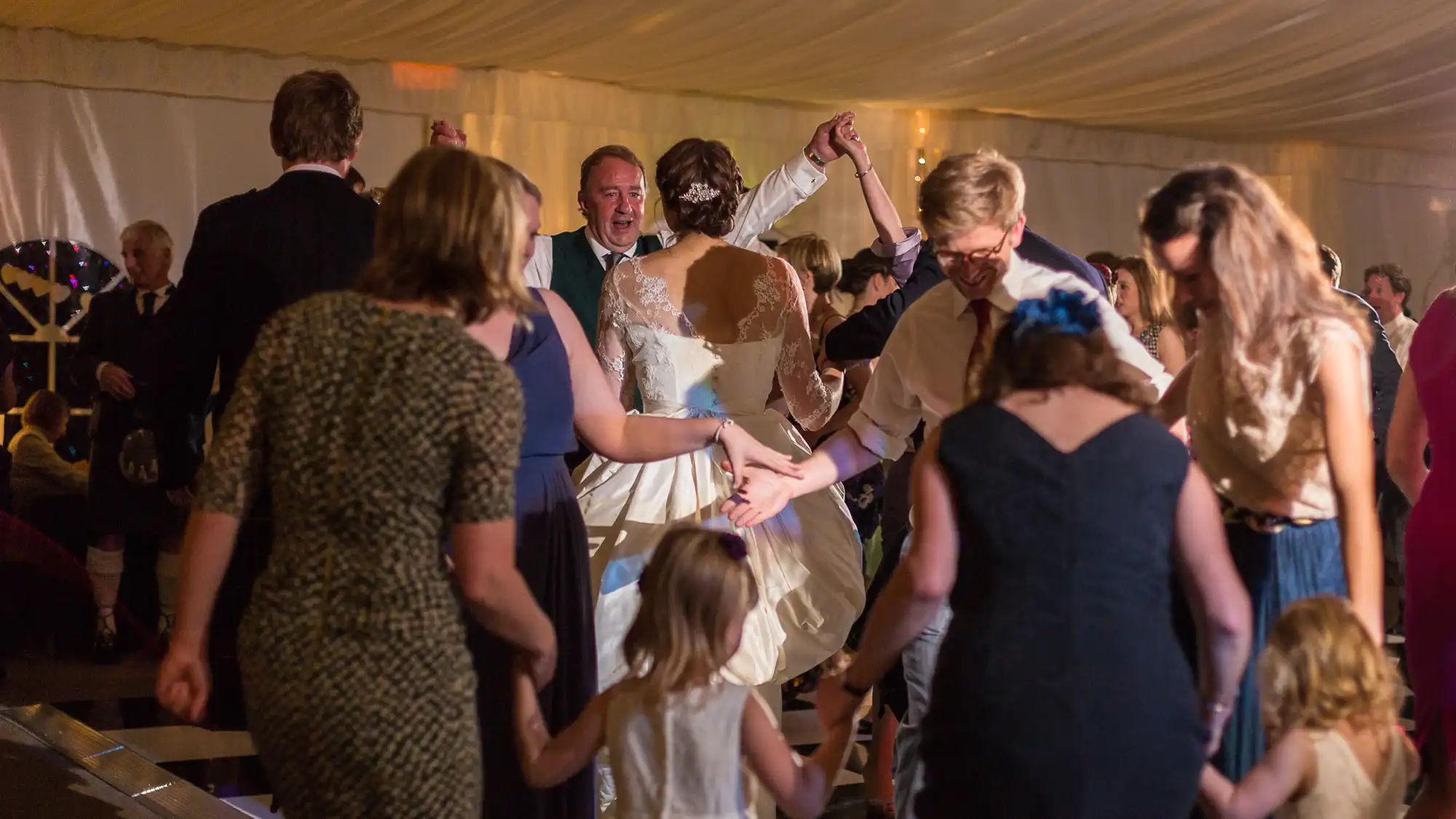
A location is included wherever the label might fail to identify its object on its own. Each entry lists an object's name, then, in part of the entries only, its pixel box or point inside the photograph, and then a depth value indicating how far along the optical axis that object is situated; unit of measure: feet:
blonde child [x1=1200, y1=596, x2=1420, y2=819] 7.25
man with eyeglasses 8.39
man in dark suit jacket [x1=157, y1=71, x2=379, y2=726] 9.93
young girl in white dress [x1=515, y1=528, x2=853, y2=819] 6.84
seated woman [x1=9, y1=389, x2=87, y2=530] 20.89
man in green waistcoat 13.07
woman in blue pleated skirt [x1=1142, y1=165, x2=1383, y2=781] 7.35
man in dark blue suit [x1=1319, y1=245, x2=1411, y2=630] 14.33
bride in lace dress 10.81
